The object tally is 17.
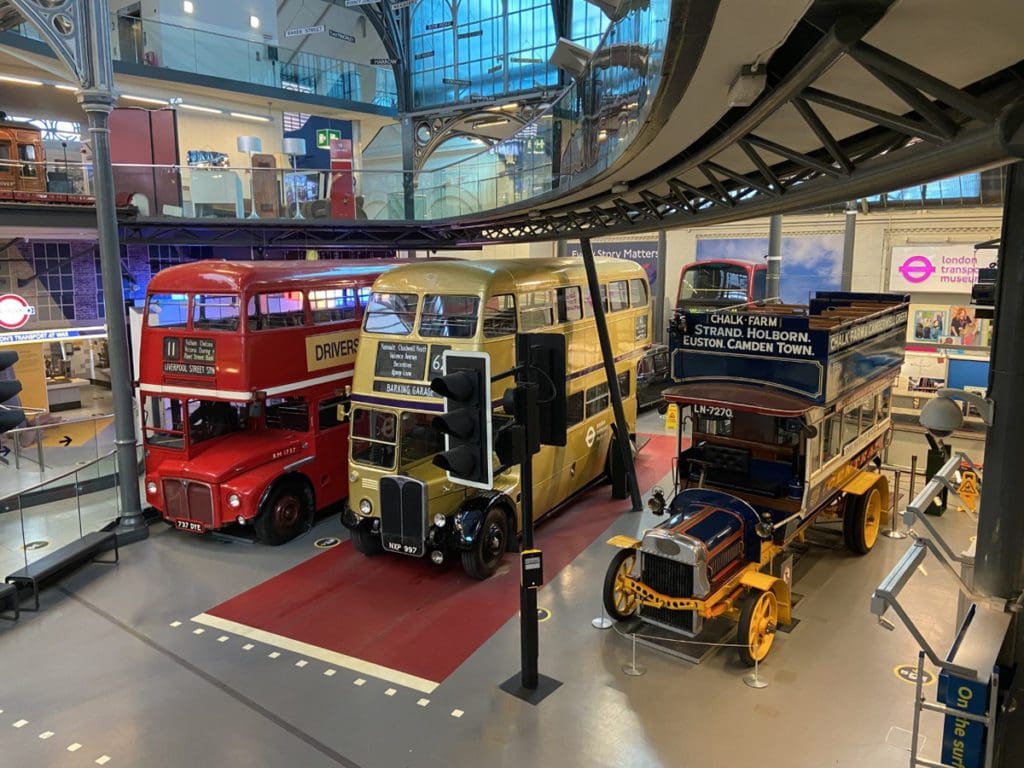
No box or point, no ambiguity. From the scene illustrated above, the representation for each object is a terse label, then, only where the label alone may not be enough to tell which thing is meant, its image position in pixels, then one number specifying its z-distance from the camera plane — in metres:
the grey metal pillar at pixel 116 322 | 9.76
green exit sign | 22.97
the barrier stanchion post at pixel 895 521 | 10.00
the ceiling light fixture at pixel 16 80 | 16.87
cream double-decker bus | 8.88
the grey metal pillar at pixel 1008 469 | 4.51
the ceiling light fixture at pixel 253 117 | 22.23
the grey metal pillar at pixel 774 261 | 15.23
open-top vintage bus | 7.05
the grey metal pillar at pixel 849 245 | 16.75
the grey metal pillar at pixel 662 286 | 22.72
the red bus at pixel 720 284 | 19.64
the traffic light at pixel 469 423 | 5.36
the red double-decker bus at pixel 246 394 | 9.85
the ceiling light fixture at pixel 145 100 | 19.31
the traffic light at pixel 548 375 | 6.24
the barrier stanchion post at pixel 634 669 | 6.94
